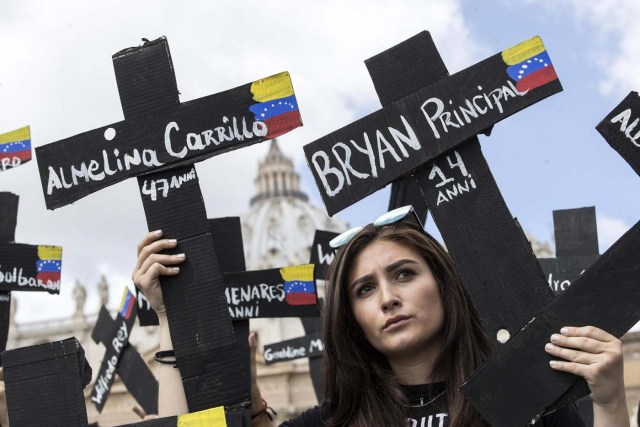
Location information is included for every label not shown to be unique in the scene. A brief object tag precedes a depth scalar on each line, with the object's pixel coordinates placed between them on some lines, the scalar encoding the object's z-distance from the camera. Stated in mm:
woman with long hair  2070
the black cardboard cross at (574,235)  3920
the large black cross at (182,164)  2264
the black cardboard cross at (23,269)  3322
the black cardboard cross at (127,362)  5008
